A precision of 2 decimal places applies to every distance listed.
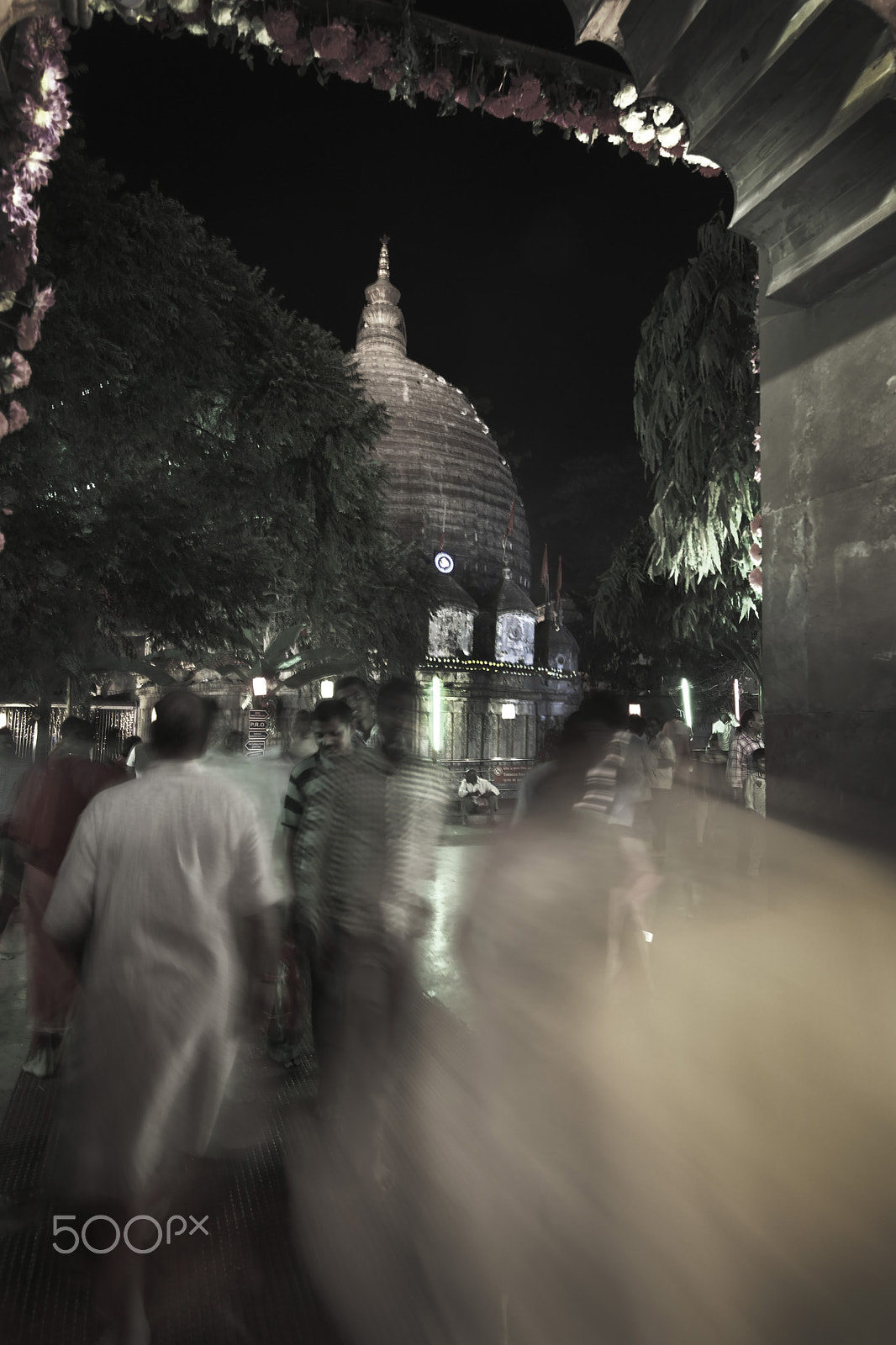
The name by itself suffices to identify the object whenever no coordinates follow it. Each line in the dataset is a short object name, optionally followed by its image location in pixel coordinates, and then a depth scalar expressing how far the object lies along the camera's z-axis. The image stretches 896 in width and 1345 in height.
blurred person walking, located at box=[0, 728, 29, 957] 5.46
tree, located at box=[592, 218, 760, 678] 9.44
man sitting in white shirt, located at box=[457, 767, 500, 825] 16.50
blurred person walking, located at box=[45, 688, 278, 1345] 2.20
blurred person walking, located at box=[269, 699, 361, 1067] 3.50
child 8.79
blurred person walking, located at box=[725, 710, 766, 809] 9.41
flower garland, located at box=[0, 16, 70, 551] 3.99
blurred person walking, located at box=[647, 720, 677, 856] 9.80
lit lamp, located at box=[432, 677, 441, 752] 28.48
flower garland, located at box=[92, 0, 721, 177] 4.41
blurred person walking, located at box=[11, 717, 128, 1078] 4.32
